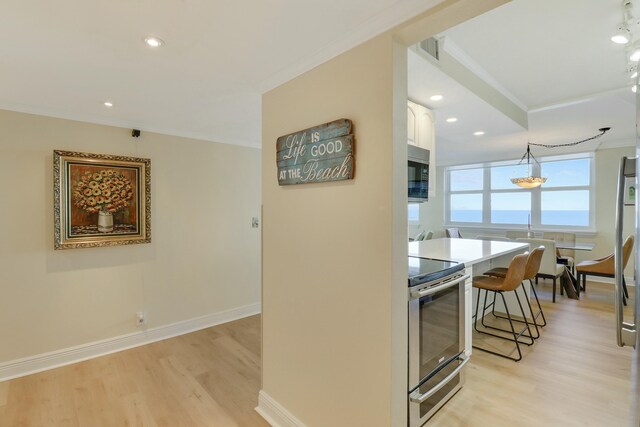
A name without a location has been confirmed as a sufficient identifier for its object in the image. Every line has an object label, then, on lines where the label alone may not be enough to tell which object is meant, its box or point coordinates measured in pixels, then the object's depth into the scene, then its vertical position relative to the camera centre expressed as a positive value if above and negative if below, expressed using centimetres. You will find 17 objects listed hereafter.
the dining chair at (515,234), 585 -47
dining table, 489 -60
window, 582 +27
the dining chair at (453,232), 653 -49
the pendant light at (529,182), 489 +44
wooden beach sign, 157 +31
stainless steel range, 173 -78
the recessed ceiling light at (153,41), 159 +87
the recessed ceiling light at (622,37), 197 +112
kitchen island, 238 -41
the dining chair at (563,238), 556 -53
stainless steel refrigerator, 94 -29
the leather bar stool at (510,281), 271 -66
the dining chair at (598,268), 429 -83
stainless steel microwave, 215 +25
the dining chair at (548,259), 423 -69
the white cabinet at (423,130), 234 +62
